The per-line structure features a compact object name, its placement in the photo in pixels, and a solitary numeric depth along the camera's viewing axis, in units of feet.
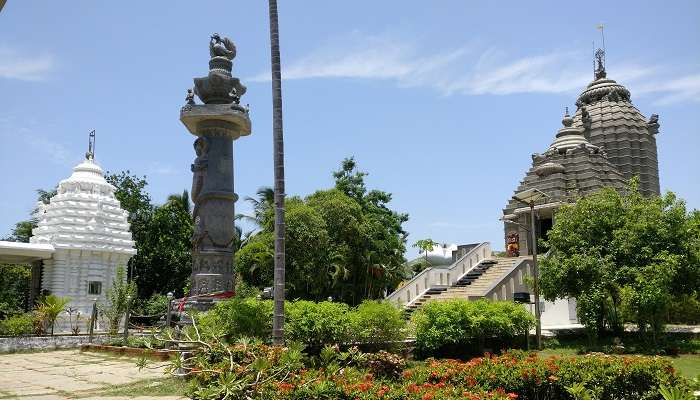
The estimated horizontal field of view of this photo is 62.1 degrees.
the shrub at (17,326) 64.59
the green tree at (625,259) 50.72
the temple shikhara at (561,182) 72.28
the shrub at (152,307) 96.68
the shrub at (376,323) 43.86
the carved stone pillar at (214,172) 61.26
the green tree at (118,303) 67.15
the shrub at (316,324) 41.37
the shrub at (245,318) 40.75
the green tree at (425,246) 125.49
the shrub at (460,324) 47.24
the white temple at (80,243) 89.15
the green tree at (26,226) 133.07
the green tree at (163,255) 120.47
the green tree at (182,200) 126.41
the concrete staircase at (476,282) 69.05
